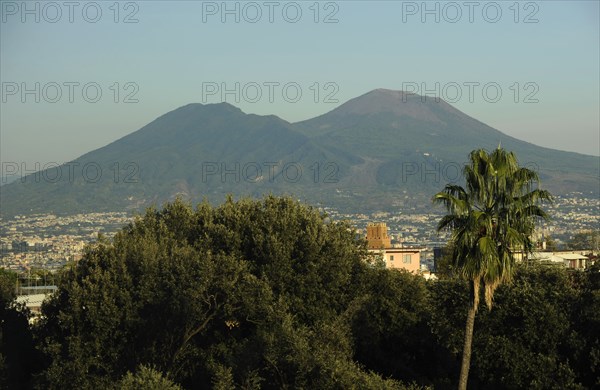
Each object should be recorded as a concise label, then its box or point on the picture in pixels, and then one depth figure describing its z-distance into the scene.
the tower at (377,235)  103.31
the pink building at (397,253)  99.31
